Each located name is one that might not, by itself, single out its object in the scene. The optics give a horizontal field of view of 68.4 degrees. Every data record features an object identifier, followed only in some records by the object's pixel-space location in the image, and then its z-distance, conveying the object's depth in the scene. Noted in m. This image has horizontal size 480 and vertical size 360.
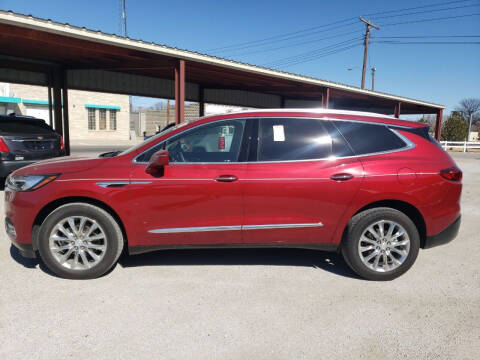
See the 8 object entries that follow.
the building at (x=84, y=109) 30.88
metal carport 9.16
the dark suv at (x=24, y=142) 7.09
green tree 38.19
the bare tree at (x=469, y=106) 80.16
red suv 3.40
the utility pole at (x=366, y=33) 30.92
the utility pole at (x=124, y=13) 32.19
